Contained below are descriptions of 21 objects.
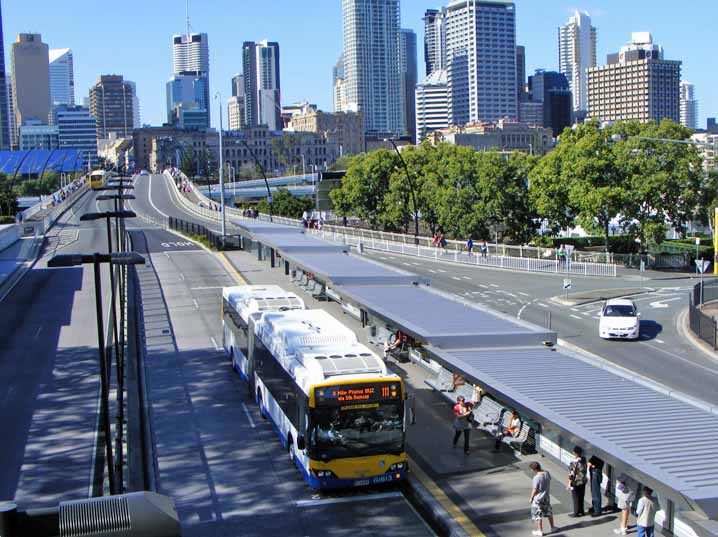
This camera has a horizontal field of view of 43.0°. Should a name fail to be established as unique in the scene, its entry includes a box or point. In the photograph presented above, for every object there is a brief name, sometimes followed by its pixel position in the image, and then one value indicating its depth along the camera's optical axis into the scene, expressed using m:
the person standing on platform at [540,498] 15.39
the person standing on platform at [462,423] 20.20
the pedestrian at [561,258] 53.03
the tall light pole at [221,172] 68.38
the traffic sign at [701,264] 38.76
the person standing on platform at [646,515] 14.24
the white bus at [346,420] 17.62
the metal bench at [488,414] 20.50
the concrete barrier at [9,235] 63.59
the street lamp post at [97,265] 17.70
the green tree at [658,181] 53.75
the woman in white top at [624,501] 15.18
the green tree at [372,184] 81.50
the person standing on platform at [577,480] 16.02
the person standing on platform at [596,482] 16.12
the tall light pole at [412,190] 66.91
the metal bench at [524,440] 19.61
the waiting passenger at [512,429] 19.75
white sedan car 33.84
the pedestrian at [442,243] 62.55
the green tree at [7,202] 100.81
